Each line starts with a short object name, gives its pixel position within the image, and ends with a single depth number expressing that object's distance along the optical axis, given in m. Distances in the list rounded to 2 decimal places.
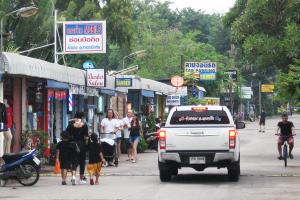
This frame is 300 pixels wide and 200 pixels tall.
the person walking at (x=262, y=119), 60.16
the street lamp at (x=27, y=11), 29.05
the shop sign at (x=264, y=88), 113.13
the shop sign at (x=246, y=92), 110.81
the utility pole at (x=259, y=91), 122.62
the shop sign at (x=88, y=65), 42.91
